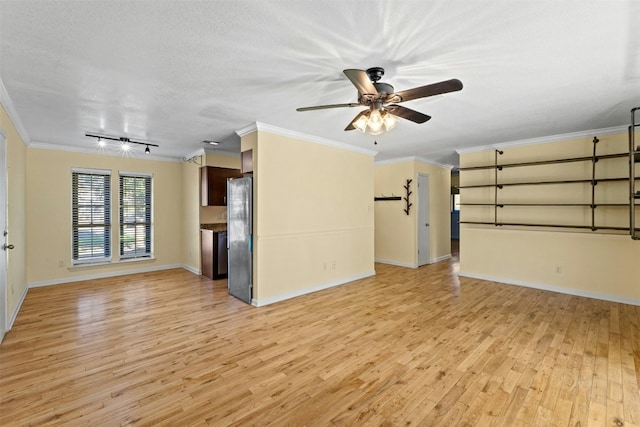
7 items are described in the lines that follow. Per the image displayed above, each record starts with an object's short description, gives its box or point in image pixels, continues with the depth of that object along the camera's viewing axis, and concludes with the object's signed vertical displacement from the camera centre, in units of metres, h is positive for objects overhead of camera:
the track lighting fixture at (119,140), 4.63 +1.20
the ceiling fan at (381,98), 2.10 +0.91
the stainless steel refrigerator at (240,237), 4.18 -0.37
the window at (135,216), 6.05 -0.07
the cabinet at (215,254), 5.57 -0.80
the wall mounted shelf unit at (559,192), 4.25 +0.28
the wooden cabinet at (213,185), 5.66 +0.53
